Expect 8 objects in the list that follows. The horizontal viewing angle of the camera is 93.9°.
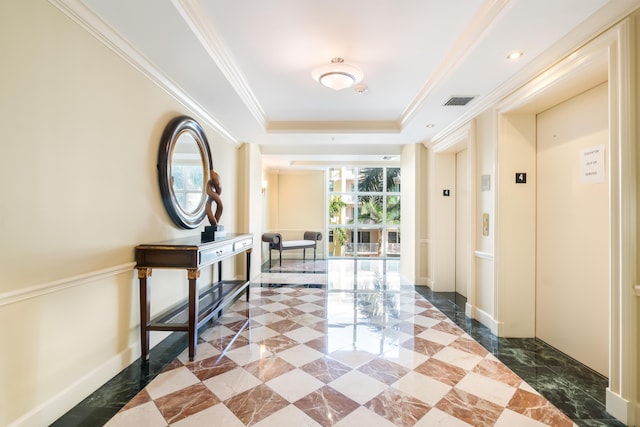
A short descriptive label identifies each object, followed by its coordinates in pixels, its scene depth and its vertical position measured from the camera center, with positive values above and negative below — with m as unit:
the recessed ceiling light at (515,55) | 2.38 +1.29
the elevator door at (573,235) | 2.38 -0.17
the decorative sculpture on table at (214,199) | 3.34 +0.17
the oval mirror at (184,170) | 2.88 +0.48
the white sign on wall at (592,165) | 2.35 +0.41
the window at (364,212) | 8.77 +0.08
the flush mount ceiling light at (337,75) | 2.89 +1.40
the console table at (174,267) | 2.48 -0.49
